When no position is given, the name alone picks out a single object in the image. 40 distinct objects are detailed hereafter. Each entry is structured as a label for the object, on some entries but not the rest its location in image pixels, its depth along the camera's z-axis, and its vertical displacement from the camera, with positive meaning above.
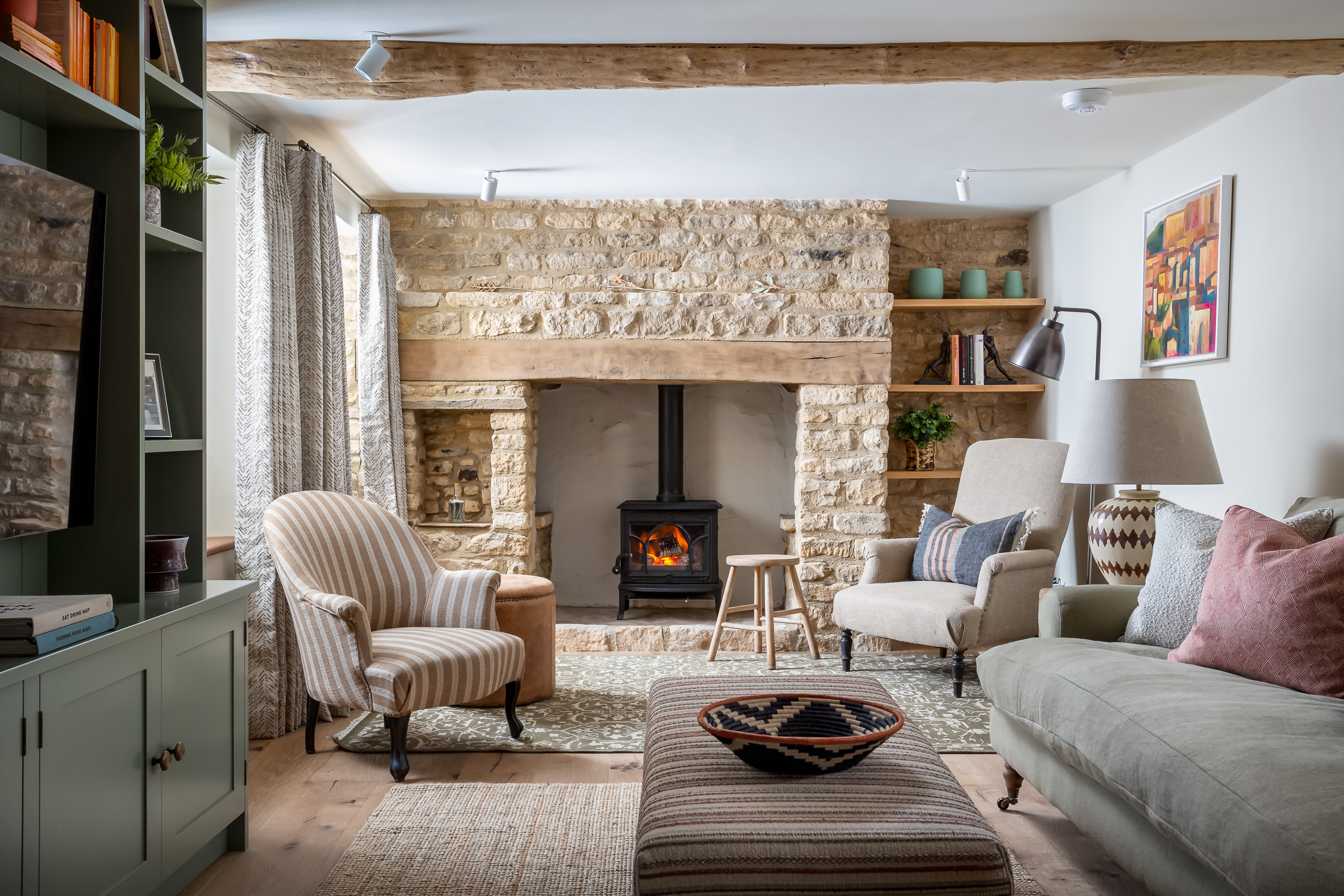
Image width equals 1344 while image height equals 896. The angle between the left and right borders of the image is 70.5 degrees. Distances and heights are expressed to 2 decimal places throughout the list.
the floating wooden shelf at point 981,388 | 5.03 +0.26
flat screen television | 1.85 +0.17
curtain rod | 3.18 +1.09
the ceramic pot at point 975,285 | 5.07 +0.82
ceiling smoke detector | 3.25 +1.17
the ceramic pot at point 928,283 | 5.07 +0.82
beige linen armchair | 3.77 -0.60
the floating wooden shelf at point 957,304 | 5.01 +0.71
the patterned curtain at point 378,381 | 4.50 +0.24
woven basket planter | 5.13 -0.10
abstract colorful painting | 3.51 +0.65
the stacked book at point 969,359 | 5.09 +0.42
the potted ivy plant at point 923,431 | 5.10 +0.03
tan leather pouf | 3.59 -0.73
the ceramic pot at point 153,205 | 2.25 +0.53
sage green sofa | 1.45 -0.58
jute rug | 2.17 -1.04
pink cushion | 2.01 -0.37
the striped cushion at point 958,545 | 4.06 -0.47
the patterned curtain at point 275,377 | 3.25 +0.19
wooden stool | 4.34 -0.79
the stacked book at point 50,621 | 1.62 -0.35
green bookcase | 2.11 +0.25
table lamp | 3.16 -0.04
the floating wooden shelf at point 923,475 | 5.03 -0.20
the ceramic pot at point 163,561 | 2.24 -0.31
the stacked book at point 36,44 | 1.76 +0.73
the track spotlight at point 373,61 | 2.71 +1.07
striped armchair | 2.82 -0.62
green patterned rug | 3.26 -1.06
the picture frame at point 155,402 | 2.38 +0.07
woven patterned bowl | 1.68 -0.56
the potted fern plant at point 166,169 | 2.27 +0.64
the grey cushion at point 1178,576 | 2.43 -0.36
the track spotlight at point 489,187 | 4.33 +1.13
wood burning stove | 5.16 -0.62
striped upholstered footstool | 1.44 -0.63
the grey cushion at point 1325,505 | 2.32 -0.17
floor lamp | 4.25 +0.39
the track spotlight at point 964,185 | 4.29 +1.16
